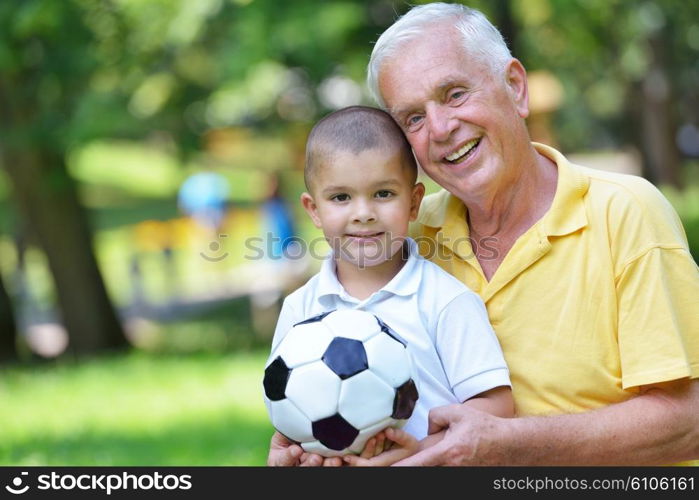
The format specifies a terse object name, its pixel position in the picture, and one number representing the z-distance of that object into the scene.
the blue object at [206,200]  20.77
